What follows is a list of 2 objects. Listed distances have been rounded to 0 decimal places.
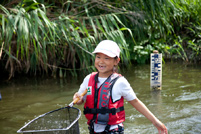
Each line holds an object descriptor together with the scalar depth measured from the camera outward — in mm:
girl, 4423
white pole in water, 10732
